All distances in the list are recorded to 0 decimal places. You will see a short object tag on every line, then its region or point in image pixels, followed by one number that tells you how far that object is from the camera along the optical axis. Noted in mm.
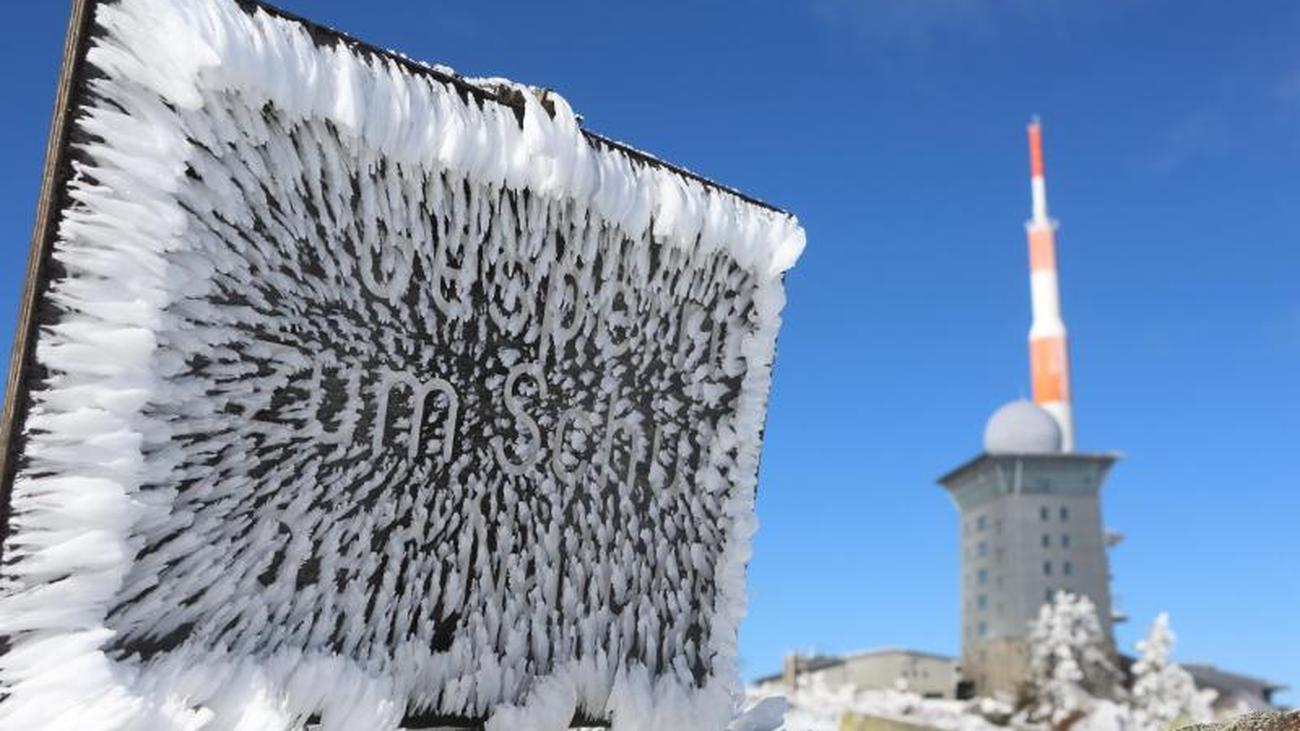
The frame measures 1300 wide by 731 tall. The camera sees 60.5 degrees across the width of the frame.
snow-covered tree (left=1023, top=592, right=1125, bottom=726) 19719
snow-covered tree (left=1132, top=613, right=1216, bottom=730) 18266
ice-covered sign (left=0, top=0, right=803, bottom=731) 1153
